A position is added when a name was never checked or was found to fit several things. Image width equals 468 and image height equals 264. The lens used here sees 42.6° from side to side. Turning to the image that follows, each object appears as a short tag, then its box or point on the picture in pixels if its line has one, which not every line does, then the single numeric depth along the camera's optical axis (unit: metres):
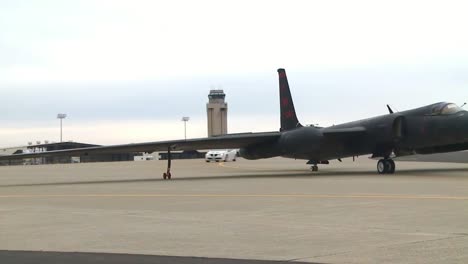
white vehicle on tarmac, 62.16
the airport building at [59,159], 92.66
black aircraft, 24.86
